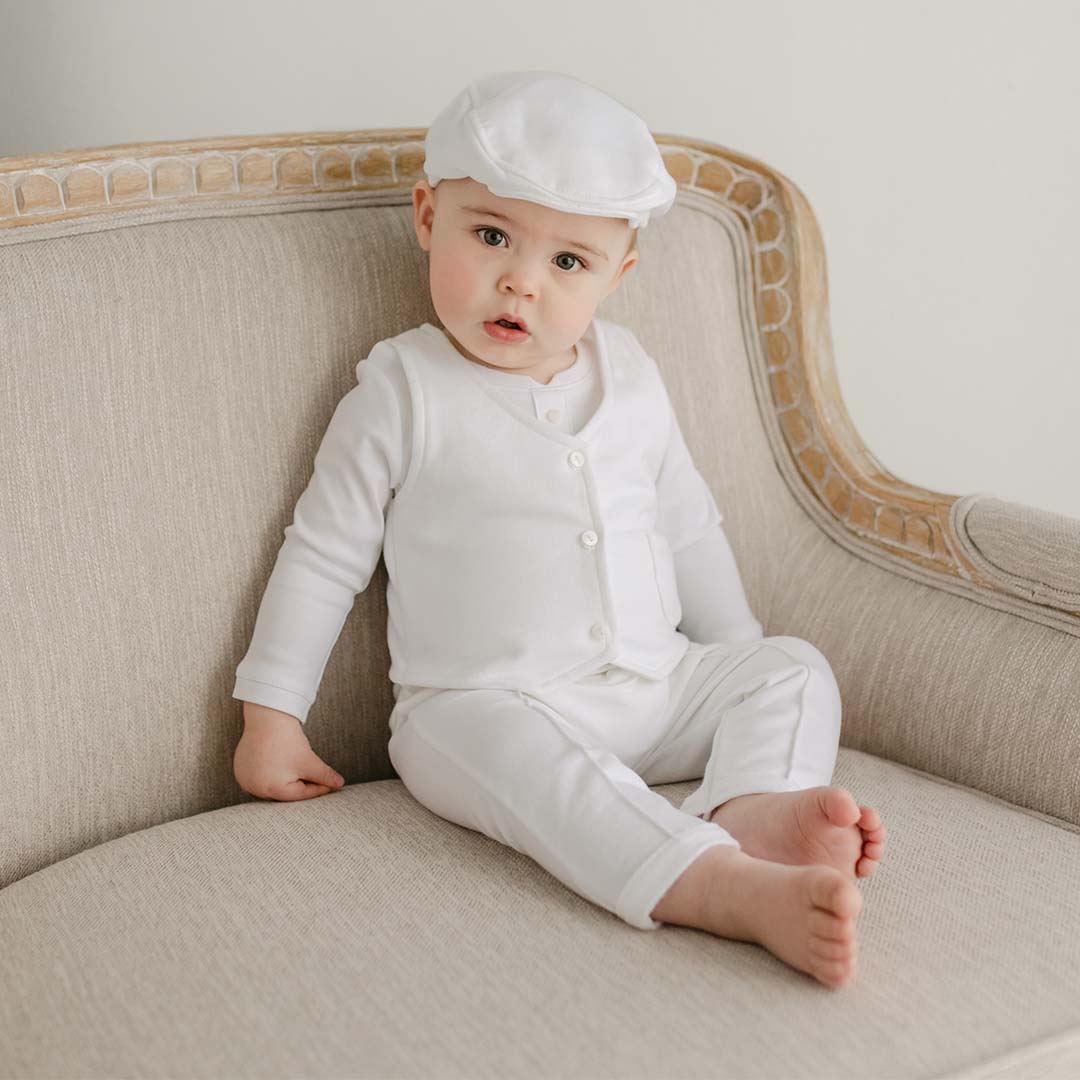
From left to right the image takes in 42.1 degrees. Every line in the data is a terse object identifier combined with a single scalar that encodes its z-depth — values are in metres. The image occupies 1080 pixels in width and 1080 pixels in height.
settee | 0.92
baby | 1.22
